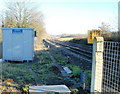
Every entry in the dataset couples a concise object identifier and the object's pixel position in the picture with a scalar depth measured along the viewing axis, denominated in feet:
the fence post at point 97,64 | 8.16
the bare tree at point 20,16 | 56.65
